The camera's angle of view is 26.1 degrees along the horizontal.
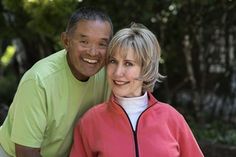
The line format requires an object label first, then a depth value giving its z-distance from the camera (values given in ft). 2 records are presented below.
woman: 8.57
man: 8.72
